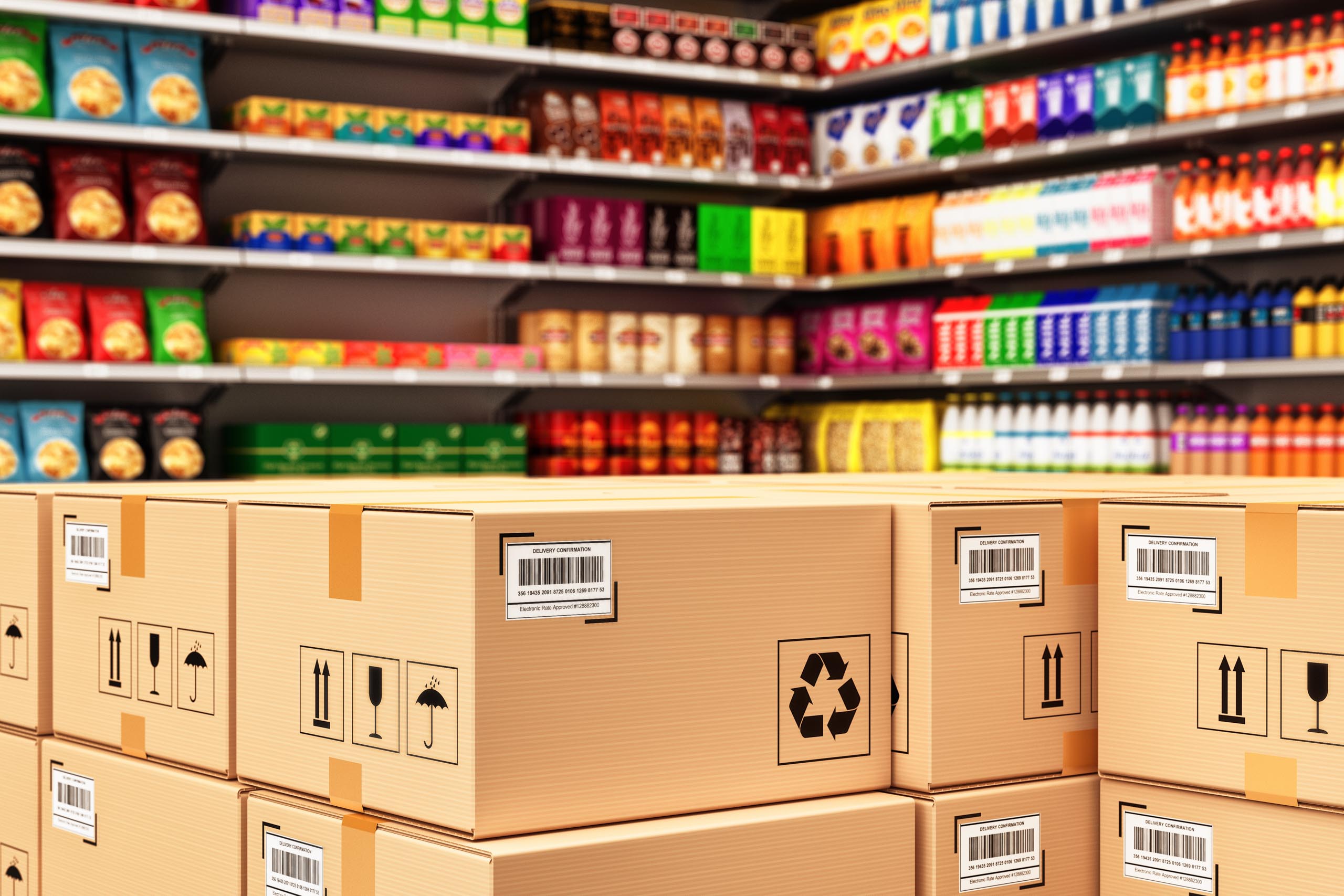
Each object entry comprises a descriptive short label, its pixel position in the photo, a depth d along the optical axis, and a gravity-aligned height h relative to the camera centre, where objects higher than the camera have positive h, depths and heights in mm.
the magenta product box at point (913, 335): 5176 +309
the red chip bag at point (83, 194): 4172 +666
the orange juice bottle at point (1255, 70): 4148 +1002
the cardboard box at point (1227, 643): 1150 -187
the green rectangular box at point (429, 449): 4590 -83
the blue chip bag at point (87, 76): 4148 +1005
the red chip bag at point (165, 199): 4293 +671
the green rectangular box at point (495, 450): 4730 -88
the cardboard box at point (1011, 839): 1192 -356
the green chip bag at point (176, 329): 4301 +286
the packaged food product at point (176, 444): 4289 -60
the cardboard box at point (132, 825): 1252 -376
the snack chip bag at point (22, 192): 4086 +661
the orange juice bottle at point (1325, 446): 4039 -74
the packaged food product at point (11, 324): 4074 +285
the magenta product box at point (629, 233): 5098 +668
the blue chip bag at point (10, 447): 4066 -62
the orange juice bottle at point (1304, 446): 4074 -74
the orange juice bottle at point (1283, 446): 4109 -74
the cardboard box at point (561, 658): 1020 -181
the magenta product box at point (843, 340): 5453 +307
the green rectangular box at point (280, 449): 4395 -77
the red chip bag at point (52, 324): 4125 +288
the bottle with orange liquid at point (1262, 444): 4152 -69
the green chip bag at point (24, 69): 4055 +1004
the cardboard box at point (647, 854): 990 -318
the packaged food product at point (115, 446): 4199 -61
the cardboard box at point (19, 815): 1564 -430
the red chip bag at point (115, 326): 4207 +286
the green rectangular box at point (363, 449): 4492 -81
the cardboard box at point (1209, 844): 1142 -350
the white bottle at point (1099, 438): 4551 -57
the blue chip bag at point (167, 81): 4242 +1014
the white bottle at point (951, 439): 5020 -63
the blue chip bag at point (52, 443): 4105 -51
